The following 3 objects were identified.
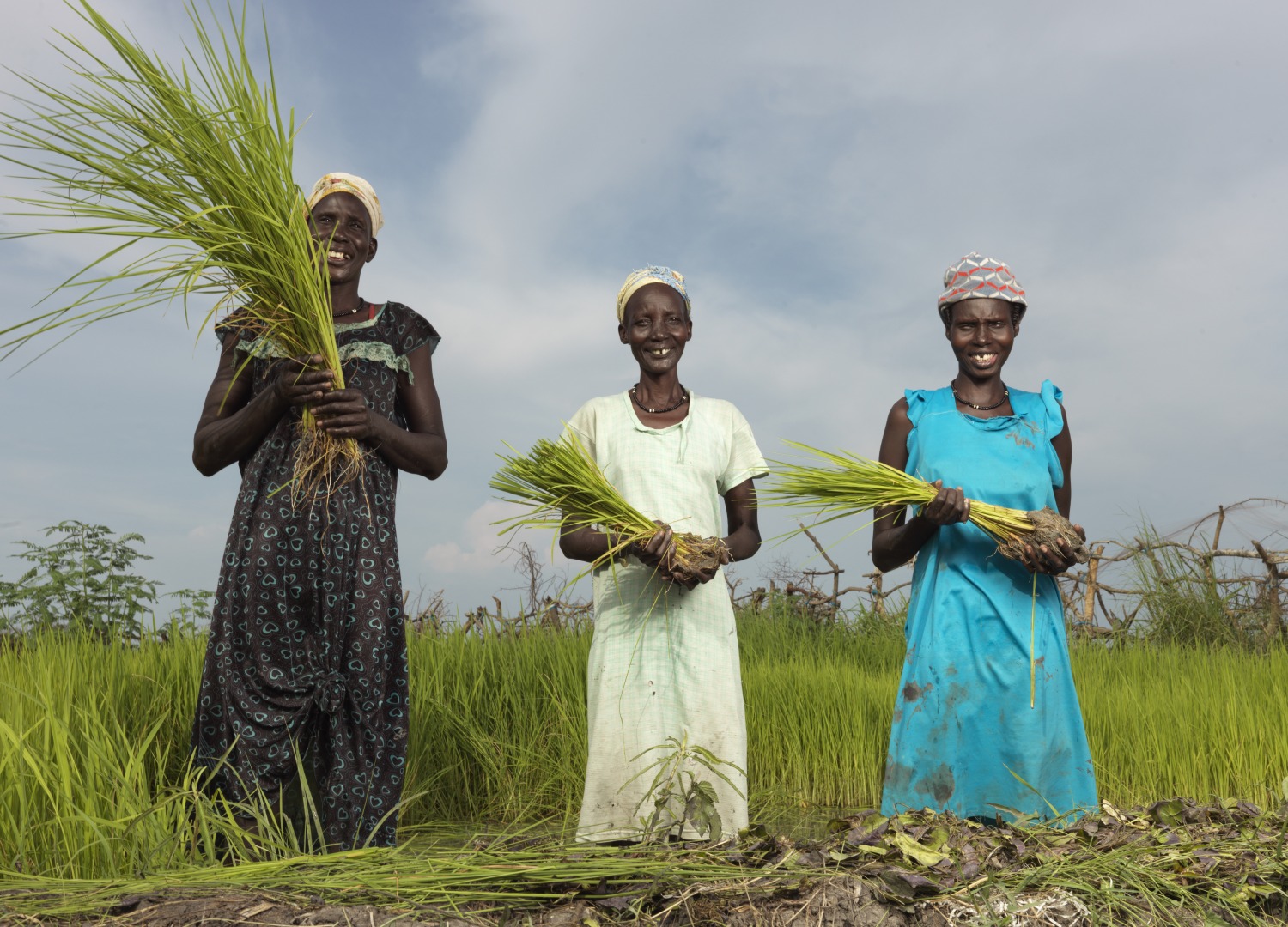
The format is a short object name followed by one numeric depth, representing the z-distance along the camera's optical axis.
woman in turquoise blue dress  2.96
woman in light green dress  2.96
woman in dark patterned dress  2.95
